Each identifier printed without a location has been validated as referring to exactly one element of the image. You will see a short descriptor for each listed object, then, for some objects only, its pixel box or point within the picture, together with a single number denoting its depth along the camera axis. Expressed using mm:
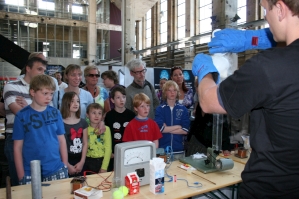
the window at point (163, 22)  13450
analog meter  1609
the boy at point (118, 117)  2787
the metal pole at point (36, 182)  1354
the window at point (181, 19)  12141
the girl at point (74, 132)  2438
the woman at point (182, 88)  3705
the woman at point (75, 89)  2834
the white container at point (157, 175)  1582
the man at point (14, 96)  2260
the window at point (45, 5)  15957
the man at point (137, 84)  3195
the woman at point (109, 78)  3832
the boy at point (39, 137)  1986
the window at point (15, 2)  15109
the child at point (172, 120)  2906
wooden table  1582
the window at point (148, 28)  15029
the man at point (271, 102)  872
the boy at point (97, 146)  2537
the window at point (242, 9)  8684
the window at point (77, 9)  16641
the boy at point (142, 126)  2602
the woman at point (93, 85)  3211
